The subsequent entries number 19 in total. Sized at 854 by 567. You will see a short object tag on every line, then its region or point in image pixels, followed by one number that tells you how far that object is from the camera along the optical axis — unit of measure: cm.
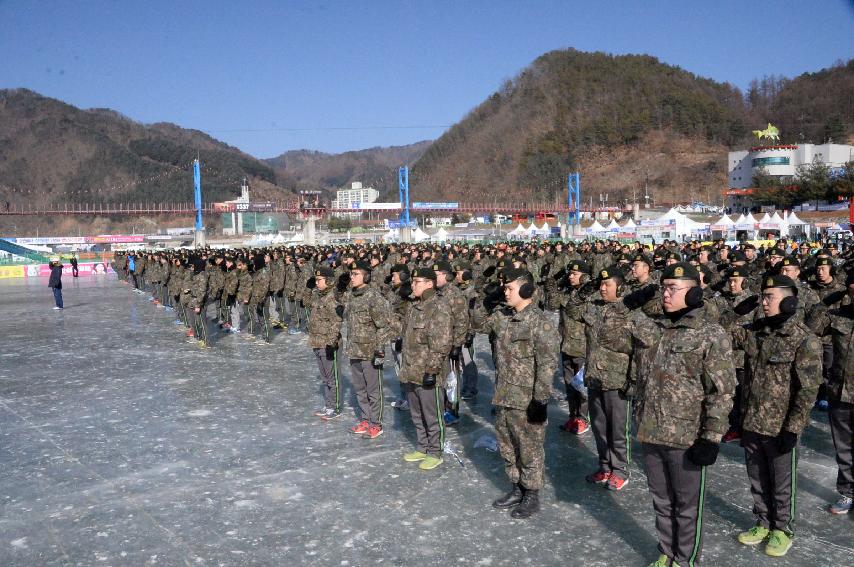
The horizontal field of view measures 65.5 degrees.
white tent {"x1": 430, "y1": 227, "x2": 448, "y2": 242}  4695
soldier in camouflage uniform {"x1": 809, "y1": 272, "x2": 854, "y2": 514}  503
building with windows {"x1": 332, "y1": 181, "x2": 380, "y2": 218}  18700
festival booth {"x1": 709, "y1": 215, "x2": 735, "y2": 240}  3638
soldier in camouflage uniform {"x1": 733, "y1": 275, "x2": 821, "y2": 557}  427
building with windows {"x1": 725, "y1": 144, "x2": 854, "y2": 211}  9650
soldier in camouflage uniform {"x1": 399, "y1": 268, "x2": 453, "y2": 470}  602
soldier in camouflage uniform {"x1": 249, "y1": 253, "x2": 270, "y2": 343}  1343
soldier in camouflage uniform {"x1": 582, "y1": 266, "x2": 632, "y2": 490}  553
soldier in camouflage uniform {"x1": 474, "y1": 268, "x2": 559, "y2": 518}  481
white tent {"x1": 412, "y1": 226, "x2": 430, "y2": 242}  4784
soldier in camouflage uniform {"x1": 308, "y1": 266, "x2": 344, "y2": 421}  759
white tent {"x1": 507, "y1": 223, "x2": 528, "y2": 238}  4713
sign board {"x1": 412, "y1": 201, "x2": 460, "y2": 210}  7444
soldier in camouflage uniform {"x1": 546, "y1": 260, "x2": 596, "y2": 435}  699
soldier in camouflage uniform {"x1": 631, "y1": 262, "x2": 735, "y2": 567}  379
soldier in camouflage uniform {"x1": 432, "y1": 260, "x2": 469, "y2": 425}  701
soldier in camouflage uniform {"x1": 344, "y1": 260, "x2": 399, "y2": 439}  690
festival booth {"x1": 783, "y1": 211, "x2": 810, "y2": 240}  3947
